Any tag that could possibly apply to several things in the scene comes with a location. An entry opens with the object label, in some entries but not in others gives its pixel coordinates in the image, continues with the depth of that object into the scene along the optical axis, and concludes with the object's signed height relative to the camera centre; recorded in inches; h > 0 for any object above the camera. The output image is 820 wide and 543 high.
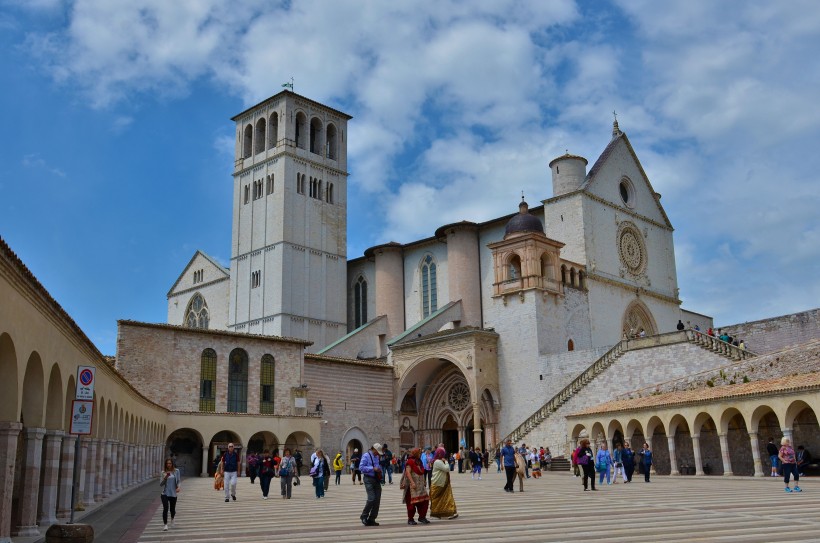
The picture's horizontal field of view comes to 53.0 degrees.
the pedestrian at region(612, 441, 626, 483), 992.2 -13.9
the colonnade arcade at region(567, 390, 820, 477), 982.4 +23.7
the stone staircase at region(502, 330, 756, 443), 1322.6 +150.4
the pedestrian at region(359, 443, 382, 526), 519.2 -18.7
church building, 1688.0 +420.1
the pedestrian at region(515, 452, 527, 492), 804.0 -16.0
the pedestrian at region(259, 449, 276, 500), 845.2 -16.6
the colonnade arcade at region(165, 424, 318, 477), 1481.3 +20.0
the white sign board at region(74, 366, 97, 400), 443.8 +41.2
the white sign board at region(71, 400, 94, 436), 432.3 +22.8
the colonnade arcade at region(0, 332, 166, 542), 437.7 +16.0
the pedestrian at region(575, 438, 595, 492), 814.5 -9.8
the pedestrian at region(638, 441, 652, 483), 1009.5 -13.6
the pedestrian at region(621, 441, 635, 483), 987.3 -12.8
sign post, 433.4 +30.1
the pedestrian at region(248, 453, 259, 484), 1180.7 -13.6
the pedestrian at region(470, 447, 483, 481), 1187.3 -13.1
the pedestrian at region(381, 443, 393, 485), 1084.5 -8.9
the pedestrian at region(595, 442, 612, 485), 947.5 -11.8
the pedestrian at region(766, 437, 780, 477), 930.3 -5.5
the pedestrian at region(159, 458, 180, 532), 536.4 -16.5
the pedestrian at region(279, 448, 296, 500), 833.5 -16.9
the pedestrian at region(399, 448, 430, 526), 532.7 -22.4
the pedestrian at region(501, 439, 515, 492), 832.3 -9.5
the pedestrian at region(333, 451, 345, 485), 1072.8 -10.3
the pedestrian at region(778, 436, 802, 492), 724.0 -11.5
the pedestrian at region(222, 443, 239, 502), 782.5 -10.0
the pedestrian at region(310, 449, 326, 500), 820.6 -16.2
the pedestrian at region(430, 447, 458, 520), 558.3 -28.0
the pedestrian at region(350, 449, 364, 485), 1178.2 -15.9
